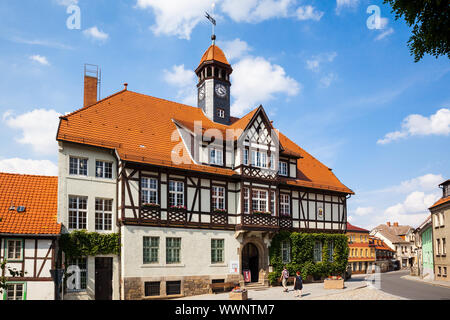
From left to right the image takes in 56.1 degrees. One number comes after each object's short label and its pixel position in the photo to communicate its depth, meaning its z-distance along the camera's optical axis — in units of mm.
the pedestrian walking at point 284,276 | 27516
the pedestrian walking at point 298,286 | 23875
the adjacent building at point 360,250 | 74000
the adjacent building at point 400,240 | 96106
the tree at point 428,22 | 14375
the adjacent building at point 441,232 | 43406
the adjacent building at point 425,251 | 50000
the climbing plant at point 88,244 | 23406
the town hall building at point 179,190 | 24656
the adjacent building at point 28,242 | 21625
